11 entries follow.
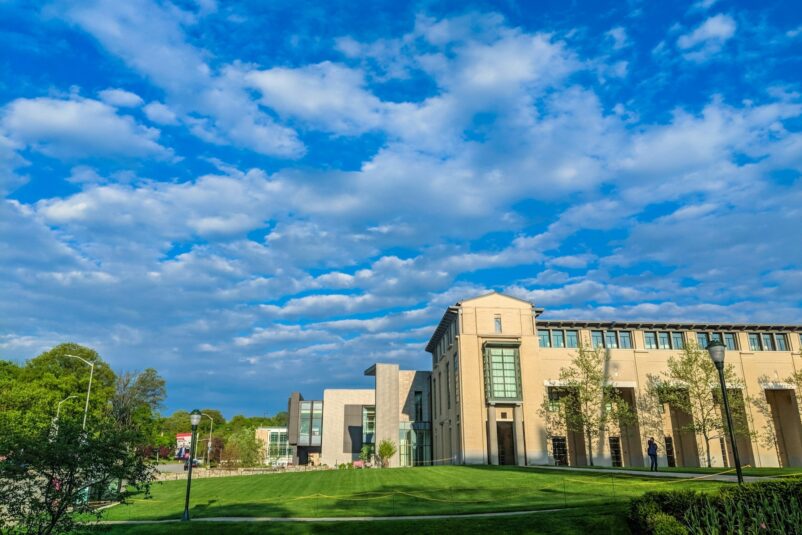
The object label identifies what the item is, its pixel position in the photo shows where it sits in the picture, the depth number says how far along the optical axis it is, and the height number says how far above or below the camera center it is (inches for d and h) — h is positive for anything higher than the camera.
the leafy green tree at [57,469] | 531.8 -20.7
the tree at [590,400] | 1971.0 +147.8
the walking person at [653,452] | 1406.3 -20.5
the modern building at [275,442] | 3614.2 +21.6
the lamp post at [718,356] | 641.0 +95.4
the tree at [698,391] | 2039.9 +182.4
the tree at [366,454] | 2728.8 -42.0
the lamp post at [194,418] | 940.0 +44.7
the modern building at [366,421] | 2755.9 +120.4
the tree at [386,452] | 2474.2 -29.7
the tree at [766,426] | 2177.7 +60.1
